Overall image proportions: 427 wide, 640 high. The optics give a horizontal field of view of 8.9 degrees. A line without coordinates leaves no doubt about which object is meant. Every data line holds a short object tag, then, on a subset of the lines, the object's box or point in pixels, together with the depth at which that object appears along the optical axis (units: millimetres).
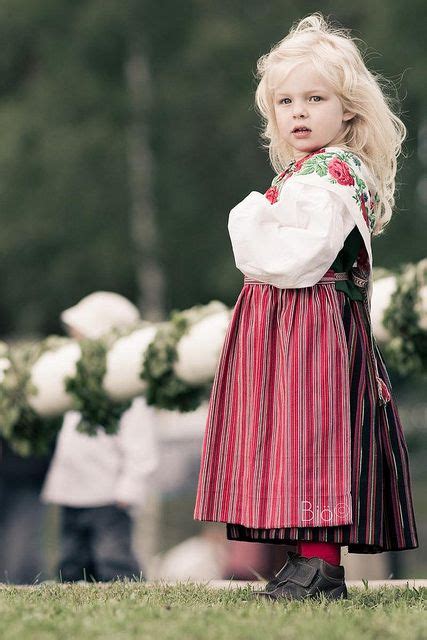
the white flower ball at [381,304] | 11960
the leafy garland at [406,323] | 11890
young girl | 8032
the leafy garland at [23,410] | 13408
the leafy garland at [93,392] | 12928
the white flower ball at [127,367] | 12773
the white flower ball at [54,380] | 13129
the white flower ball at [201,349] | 12378
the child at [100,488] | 14252
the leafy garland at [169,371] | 12587
